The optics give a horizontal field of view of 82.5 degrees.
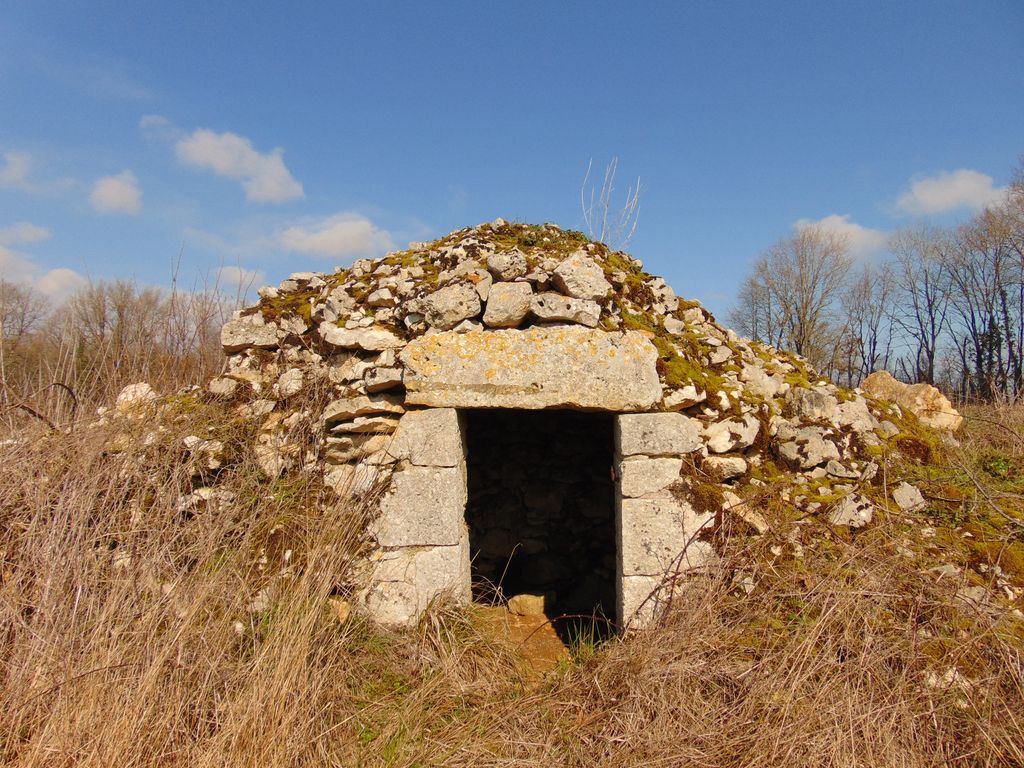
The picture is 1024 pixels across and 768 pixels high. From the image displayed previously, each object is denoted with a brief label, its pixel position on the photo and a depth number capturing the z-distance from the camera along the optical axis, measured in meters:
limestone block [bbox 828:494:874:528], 3.44
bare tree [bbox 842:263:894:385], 23.03
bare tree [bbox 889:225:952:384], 22.75
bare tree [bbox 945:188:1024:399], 19.00
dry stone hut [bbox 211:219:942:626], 3.48
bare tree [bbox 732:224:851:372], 20.56
